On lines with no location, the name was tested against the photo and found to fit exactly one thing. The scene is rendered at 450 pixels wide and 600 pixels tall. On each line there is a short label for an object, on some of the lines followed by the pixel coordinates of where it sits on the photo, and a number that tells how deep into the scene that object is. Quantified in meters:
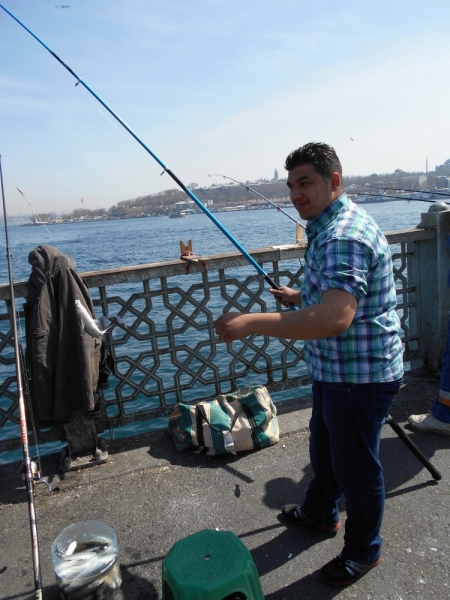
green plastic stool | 2.02
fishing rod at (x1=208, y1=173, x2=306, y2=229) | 4.94
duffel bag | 3.76
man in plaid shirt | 1.98
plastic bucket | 2.43
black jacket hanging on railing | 3.44
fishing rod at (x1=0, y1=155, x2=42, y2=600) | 2.13
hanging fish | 3.41
